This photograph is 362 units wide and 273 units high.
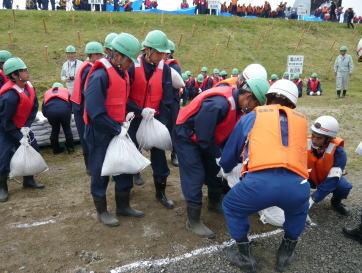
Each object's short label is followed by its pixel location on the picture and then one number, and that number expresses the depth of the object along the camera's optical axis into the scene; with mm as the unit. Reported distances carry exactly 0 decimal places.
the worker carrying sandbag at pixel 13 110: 4262
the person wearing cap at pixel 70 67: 7408
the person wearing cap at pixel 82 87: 4750
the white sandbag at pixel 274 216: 3338
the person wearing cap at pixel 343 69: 12445
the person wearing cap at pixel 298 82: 14527
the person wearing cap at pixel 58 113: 6027
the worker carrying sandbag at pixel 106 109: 3240
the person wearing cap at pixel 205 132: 3025
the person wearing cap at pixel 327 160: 3711
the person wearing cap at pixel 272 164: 2490
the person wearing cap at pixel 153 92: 3912
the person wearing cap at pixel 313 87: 15312
